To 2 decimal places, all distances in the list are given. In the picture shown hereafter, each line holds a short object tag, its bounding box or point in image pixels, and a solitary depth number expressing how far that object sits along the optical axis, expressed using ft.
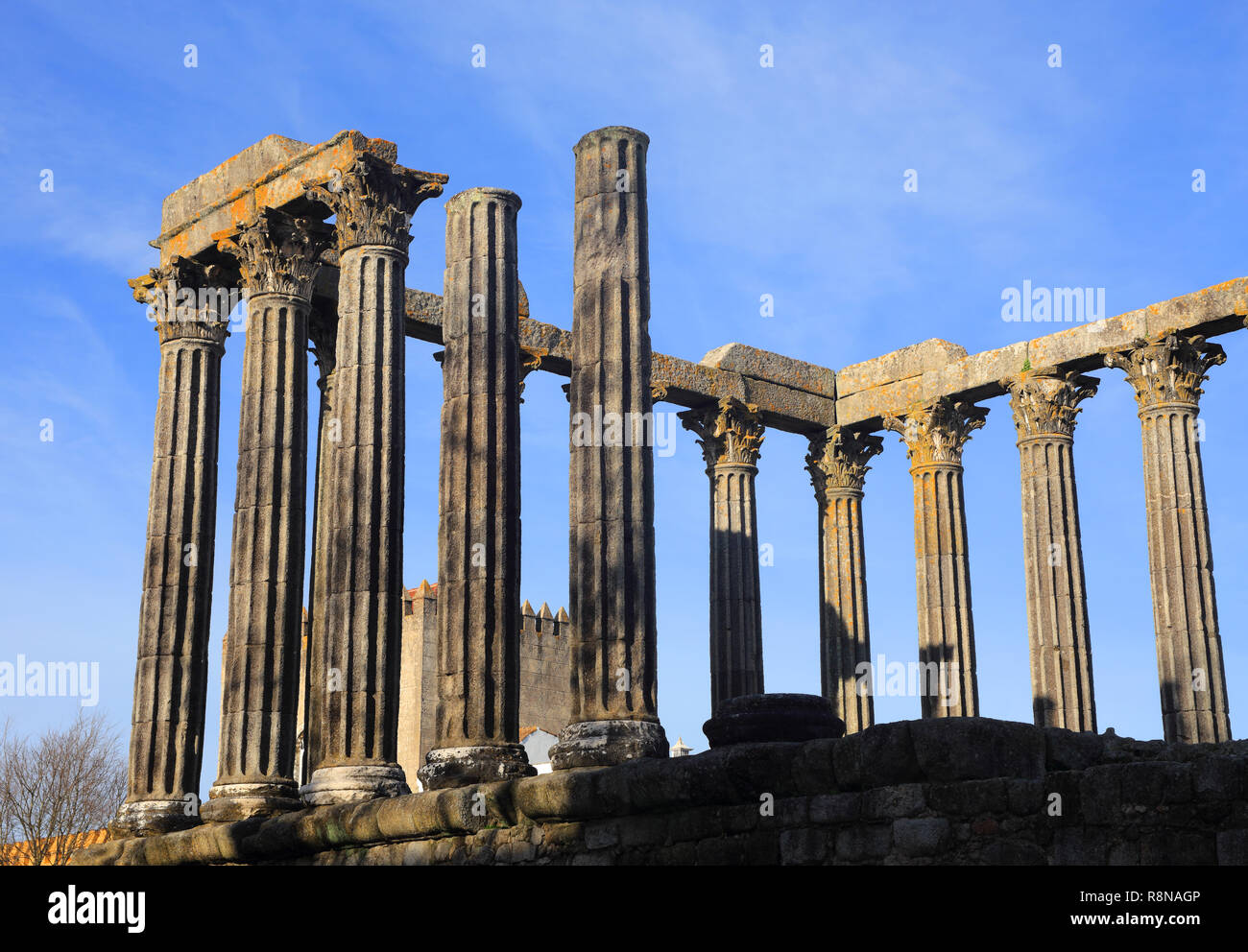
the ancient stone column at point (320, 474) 73.05
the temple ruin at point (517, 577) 42.80
